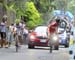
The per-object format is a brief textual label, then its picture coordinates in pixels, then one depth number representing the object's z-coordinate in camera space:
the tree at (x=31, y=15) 44.94
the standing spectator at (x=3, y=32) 27.30
